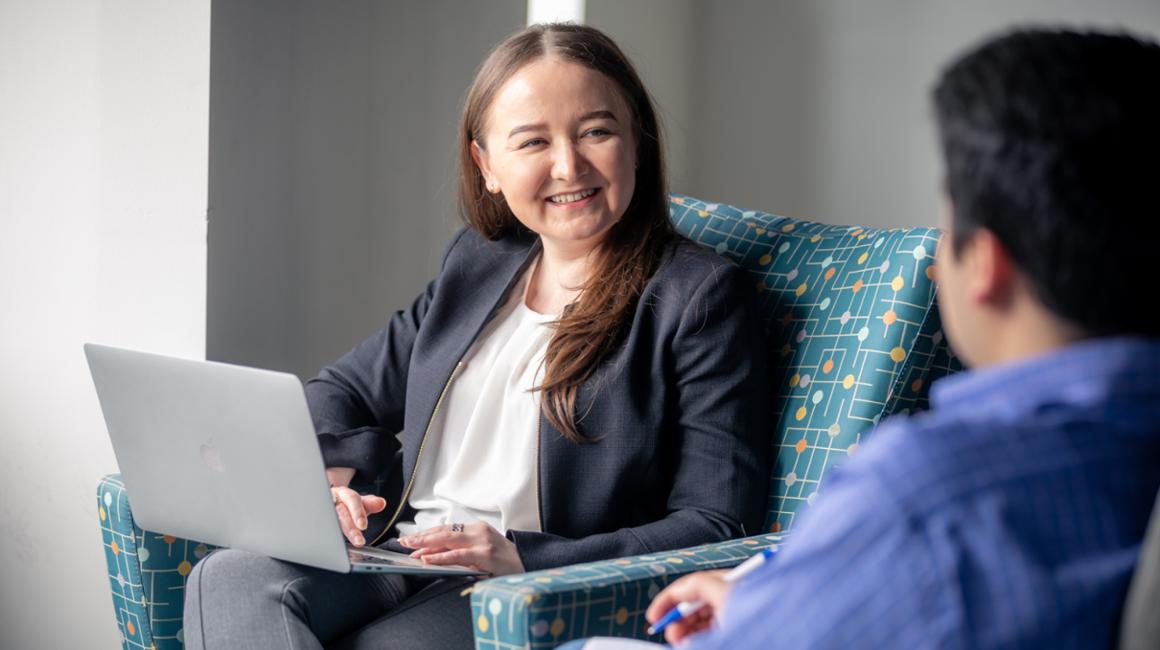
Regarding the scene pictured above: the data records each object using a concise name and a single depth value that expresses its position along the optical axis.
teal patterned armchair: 2.62
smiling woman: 2.54
